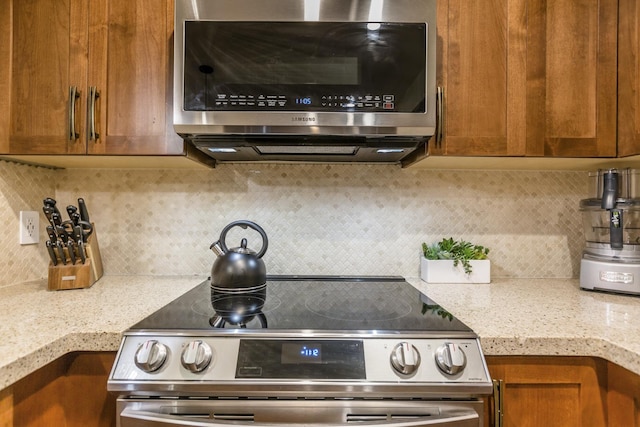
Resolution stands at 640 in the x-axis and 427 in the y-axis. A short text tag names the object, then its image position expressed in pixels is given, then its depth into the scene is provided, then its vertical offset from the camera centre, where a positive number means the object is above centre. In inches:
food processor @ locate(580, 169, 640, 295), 47.3 -3.9
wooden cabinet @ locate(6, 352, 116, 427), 32.6 -17.1
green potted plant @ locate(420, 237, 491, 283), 54.2 -8.2
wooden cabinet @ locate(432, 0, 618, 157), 45.7 +17.8
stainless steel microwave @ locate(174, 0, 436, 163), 42.4 +17.5
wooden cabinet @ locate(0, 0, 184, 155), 45.3 +17.2
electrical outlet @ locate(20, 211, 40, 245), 53.5 -2.8
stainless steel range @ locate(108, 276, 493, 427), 30.0 -14.1
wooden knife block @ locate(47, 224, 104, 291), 48.1 -9.0
